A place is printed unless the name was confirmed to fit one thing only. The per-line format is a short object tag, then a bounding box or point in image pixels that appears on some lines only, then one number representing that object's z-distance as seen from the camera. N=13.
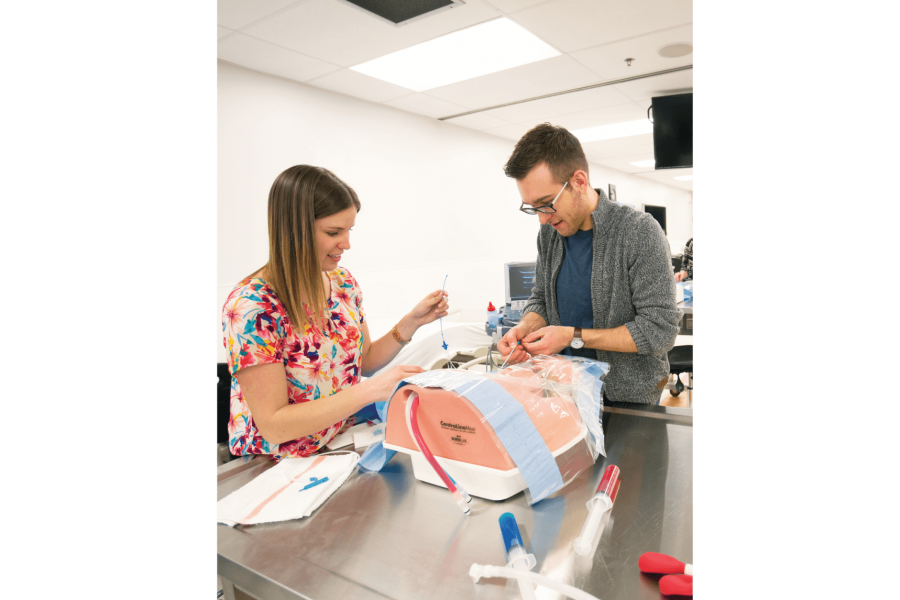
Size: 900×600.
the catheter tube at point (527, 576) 0.64
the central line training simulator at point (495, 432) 0.90
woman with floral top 1.15
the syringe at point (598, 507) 0.78
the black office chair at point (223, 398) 1.91
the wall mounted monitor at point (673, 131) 4.96
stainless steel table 0.72
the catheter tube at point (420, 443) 0.92
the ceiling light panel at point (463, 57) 3.52
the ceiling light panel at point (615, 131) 6.42
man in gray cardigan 1.45
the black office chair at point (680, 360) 3.40
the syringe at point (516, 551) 0.68
